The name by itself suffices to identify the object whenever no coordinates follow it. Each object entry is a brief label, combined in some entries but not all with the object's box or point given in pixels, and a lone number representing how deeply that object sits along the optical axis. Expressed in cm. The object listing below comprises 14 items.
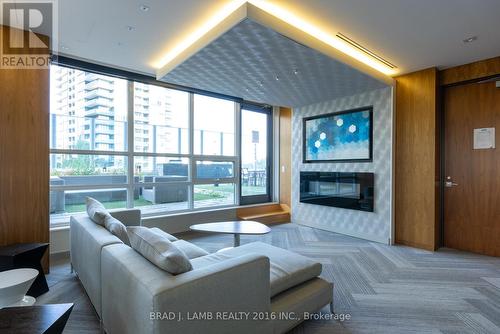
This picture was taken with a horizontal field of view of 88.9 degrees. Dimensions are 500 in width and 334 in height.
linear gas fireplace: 445
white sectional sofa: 124
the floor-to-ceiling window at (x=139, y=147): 378
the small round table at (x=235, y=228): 308
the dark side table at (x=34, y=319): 118
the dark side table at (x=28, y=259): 230
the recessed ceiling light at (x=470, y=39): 296
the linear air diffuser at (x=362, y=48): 300
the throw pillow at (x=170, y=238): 290
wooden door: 357
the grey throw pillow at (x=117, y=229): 222
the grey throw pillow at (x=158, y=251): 138
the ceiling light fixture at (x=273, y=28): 237
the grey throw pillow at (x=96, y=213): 246
